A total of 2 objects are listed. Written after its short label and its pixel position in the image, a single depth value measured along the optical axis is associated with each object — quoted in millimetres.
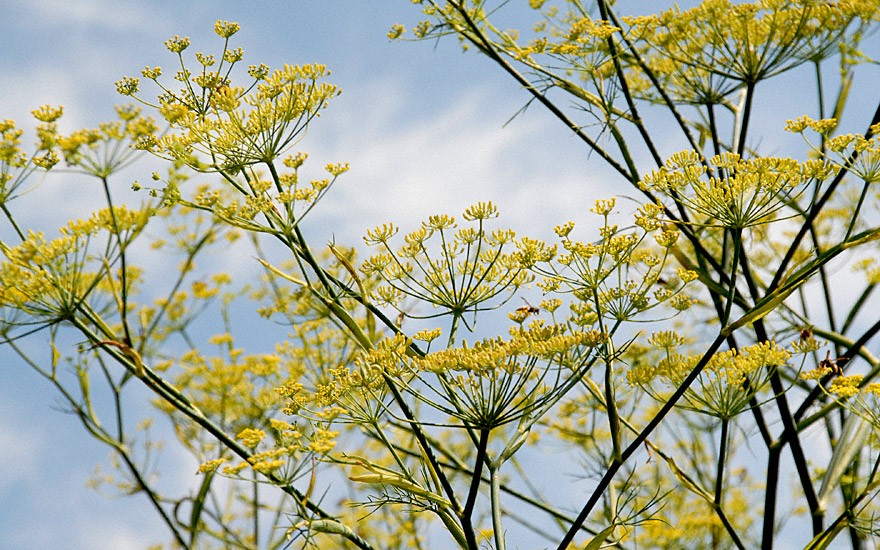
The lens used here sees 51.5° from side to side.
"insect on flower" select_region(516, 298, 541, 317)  2730
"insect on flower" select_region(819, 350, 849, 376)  3053
